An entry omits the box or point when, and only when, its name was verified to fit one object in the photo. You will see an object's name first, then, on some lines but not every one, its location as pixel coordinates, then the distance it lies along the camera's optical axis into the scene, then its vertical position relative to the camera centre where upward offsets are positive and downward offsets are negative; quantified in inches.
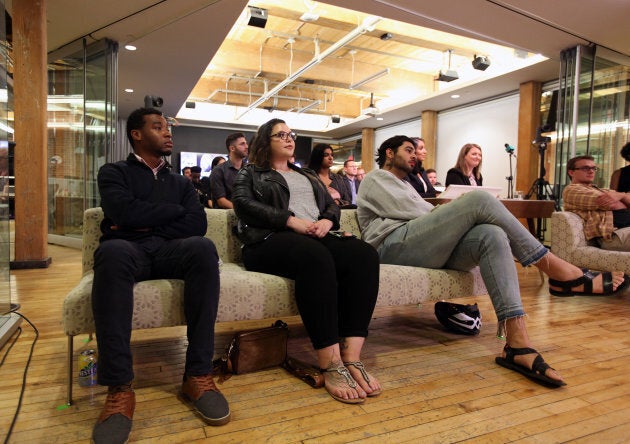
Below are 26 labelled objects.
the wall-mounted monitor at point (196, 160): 473.1 +28.7
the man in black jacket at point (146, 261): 53.1 -10.2
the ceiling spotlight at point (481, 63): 245.8 +73.0
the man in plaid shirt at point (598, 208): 125.6 -2.8
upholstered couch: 58.2 -15.6
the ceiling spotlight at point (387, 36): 242.5 +85.7
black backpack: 91.2 -25.6
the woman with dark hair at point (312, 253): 63.2 -9.8
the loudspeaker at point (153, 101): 178.7 +34.3
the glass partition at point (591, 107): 220.5 +46.0
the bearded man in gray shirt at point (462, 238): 71.9 -7.9
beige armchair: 121.9 -14.3
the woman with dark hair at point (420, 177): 134.1 +4.7
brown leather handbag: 68.3 -25.4
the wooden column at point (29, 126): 160.7 +20.3
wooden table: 136.2 -3.5
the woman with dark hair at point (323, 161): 147.1 +9.7
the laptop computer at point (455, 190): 123.0 +1.1
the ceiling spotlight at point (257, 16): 191.9 +74.5
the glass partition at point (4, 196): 87.4 -3.0
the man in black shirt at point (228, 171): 149.3 +5.6
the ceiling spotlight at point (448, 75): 272.5 +73.1
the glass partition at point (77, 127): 222.5 +29.6
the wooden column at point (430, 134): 381.1 +50.6
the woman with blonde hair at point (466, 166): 146.8 +9.4
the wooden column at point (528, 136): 284.5 +38.2
